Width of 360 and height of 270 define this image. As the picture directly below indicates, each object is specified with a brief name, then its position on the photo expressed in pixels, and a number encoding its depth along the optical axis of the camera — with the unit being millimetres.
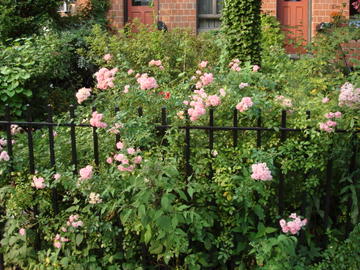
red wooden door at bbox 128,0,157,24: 11703
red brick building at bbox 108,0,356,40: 11242
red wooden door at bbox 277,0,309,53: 11508
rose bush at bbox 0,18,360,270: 2957
